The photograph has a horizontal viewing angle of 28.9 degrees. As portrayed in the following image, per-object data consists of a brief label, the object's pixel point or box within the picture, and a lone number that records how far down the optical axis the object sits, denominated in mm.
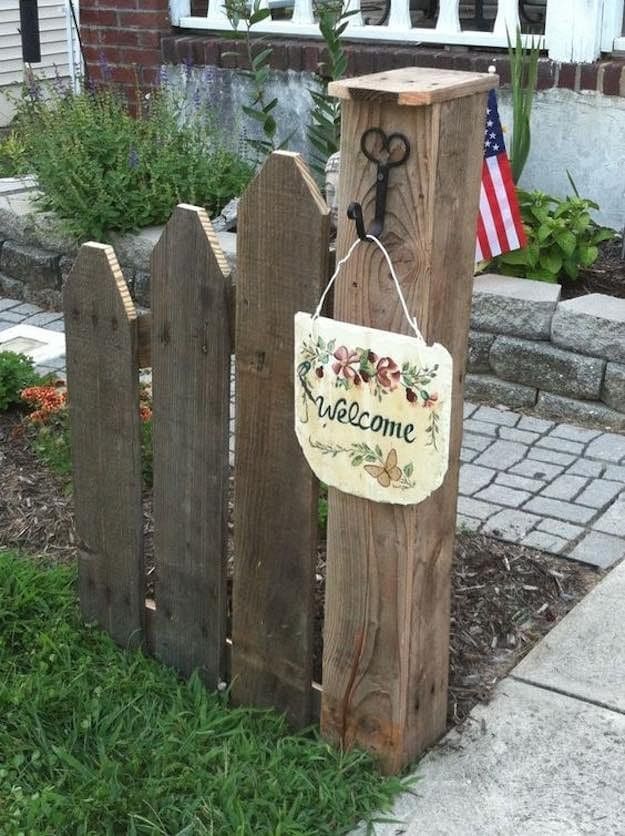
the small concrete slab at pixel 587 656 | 2988
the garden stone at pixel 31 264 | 6461
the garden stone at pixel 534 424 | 4898
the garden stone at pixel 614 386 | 4797
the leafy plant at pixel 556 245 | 5367
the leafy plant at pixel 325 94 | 5766
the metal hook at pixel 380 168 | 2264
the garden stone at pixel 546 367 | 4887
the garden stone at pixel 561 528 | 3930
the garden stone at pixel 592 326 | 4770
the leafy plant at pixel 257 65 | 6105
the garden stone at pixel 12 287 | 6633
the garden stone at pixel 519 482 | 4336
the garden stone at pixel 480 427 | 4840
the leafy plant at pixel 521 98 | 5559
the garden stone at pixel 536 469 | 4453
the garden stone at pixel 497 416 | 4949
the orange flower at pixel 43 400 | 4203
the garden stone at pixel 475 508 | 4070
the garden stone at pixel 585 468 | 4469
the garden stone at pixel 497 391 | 5062
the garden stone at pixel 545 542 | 3818
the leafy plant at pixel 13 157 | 7745
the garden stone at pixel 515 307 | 4965
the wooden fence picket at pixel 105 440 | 2838
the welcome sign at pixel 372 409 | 2293
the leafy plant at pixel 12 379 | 4430
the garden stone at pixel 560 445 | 4688
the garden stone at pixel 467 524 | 3872
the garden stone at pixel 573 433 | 4797
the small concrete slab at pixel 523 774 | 2518
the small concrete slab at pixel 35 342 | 5629
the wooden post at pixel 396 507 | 2266
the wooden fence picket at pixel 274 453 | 2459
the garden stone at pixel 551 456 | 4590
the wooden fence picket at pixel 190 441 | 2662
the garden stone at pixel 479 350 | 5113
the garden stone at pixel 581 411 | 4863
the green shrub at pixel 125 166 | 6086
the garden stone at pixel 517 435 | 4785
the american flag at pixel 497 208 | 5250
